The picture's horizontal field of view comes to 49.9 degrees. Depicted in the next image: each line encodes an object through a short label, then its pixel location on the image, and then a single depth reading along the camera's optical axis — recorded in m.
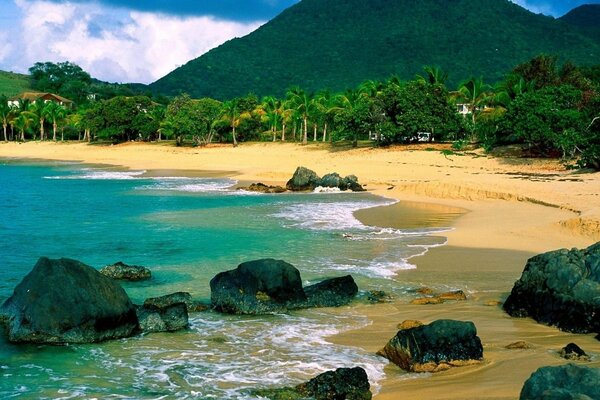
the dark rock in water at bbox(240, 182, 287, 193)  35.25
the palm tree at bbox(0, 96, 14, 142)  93.38
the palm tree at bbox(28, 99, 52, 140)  89.94
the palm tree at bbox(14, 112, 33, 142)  90.19
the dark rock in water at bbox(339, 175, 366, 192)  34.91
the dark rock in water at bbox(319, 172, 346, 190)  35.16
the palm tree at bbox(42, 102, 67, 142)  89.19
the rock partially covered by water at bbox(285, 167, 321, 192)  35.47
